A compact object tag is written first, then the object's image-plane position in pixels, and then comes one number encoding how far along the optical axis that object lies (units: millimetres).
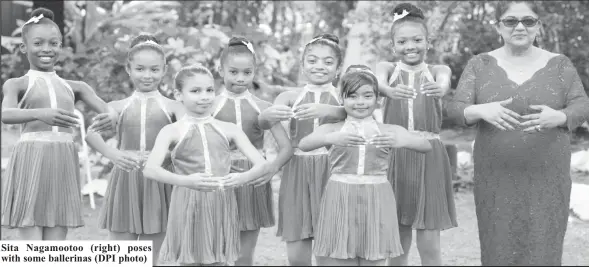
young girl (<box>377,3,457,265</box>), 4148
